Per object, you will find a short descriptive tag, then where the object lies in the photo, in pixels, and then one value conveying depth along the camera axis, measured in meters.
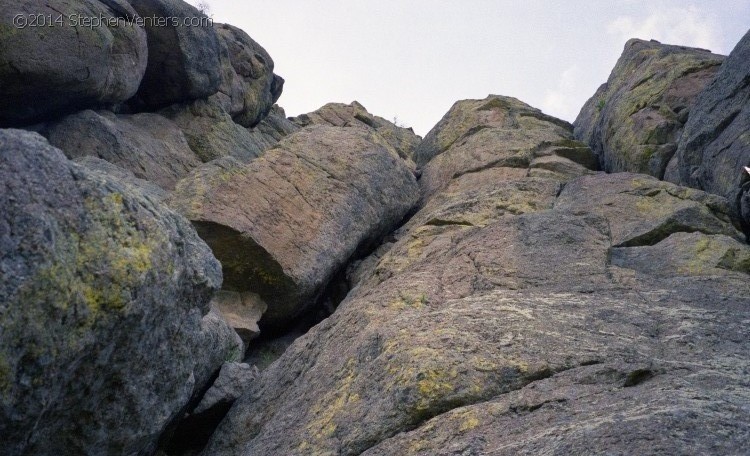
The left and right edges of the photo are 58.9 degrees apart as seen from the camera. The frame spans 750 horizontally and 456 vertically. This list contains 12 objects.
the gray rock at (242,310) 17.52
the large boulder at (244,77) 32.22
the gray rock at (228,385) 12.99
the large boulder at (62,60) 18.69
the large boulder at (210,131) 27.73
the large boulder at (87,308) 6.91
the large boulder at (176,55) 26.25
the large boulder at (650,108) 22.73
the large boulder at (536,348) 7.59
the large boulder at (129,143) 21.80
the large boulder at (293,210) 18.11
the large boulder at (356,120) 41.47
